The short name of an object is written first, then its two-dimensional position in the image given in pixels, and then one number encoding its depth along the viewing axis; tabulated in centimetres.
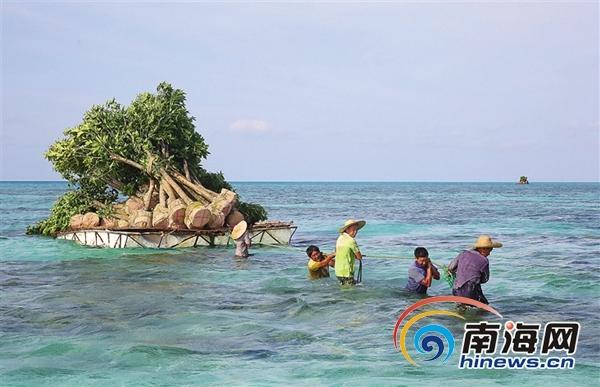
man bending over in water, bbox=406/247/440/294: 1554
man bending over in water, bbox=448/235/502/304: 1371
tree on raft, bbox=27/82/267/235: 3017
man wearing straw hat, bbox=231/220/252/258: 2530
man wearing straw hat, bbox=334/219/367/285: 1677
